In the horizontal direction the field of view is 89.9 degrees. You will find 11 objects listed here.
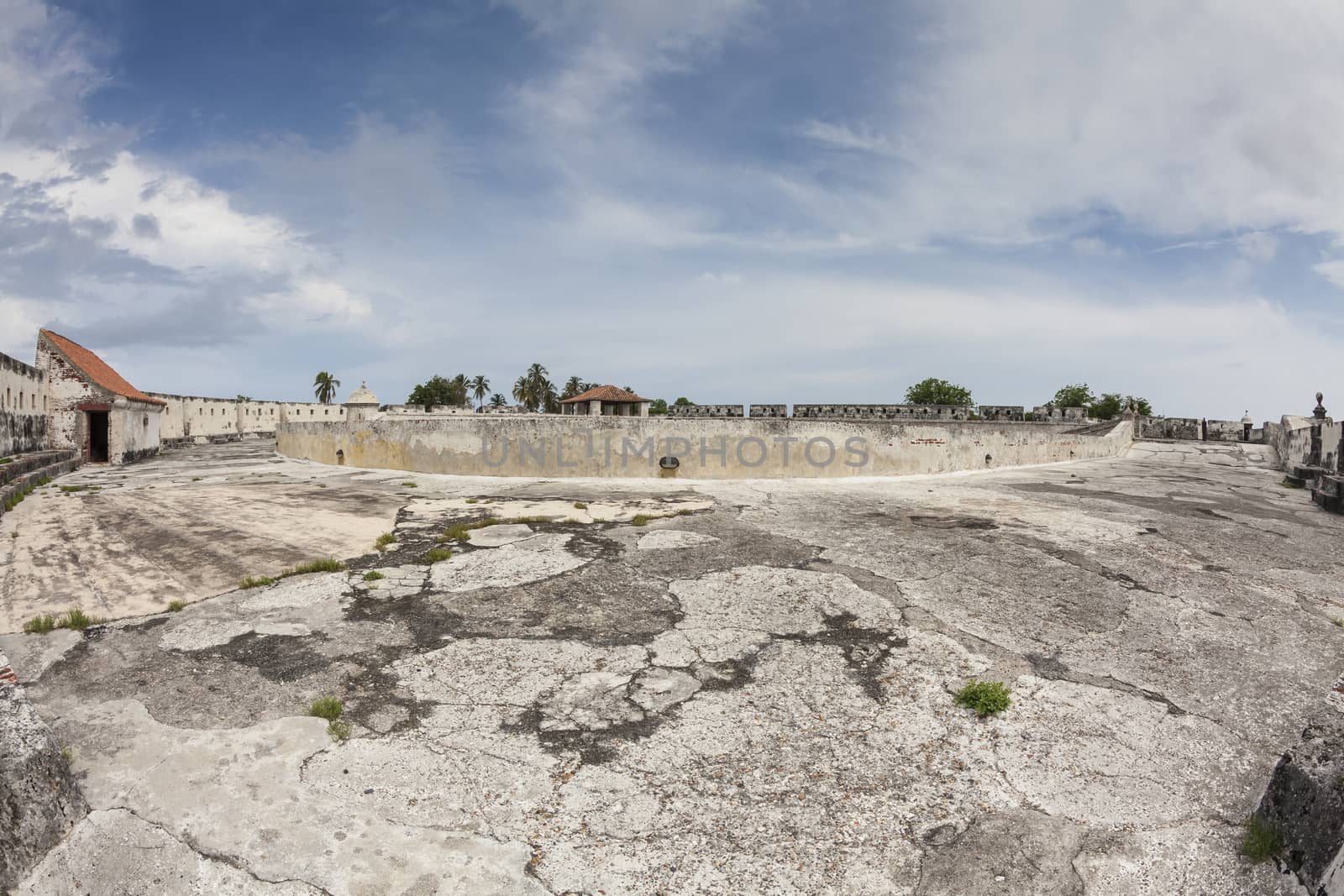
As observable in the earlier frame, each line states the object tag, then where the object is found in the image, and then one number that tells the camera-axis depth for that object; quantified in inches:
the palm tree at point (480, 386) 3771.9
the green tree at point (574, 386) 3531.0
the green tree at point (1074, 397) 3198.8
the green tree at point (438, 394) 3238.2
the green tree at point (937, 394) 3053.6
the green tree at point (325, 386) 3196.4
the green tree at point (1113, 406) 2900.8
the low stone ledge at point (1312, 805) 112.0
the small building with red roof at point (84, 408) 884.6
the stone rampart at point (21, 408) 732.0
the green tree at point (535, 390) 3464.6
